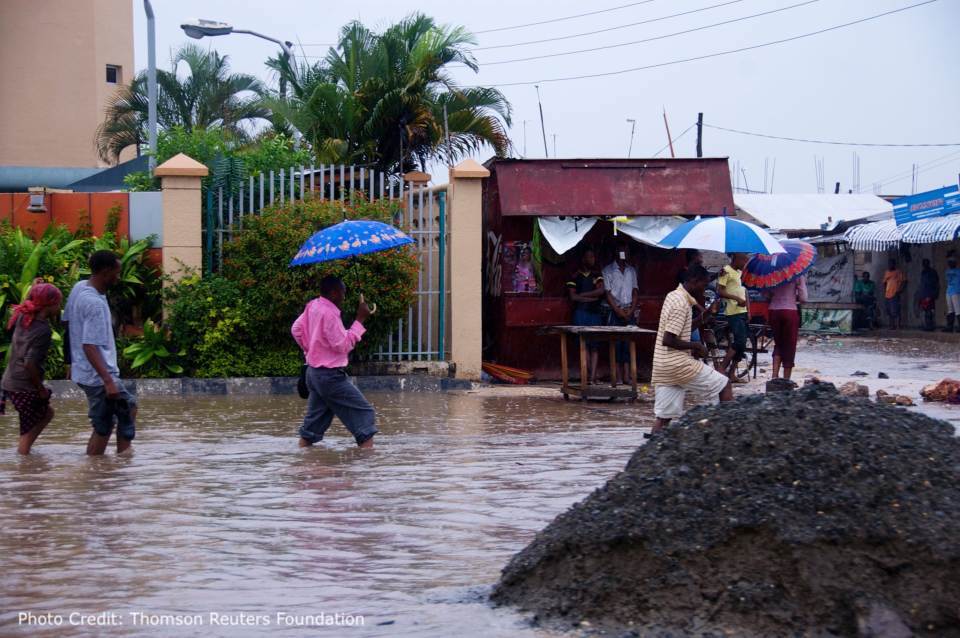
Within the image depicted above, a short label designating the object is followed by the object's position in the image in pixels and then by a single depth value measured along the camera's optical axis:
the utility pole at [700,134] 45.03
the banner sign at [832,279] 33.94
